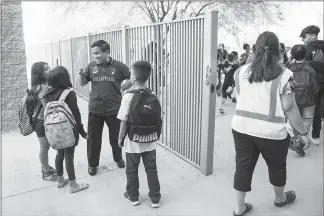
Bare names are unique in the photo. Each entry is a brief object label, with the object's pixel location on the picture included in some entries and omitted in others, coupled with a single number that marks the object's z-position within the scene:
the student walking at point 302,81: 4.14
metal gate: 3.51
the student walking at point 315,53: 4.59
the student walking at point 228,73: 7.68
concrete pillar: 5.48
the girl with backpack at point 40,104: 3.24
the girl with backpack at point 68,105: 3.13
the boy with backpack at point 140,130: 2.79
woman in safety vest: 2.42
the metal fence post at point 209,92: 3.36
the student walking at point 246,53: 8.70
